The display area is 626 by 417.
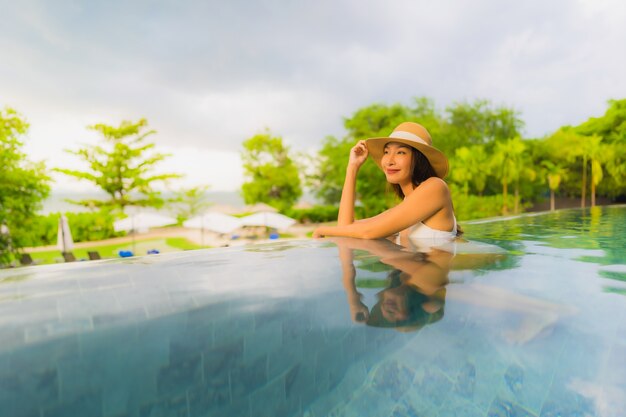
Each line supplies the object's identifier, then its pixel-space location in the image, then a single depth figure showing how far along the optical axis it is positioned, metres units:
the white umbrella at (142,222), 22.64
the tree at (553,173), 32.25
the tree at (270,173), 45.38
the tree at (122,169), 36.00
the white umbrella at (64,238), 18.23
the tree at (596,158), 31.42
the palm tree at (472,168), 32.22
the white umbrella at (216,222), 21.39
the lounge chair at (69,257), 16.38
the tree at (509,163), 31.42
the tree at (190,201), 41.84
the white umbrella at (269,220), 23.03
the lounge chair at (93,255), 16.11
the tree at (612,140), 32.19
